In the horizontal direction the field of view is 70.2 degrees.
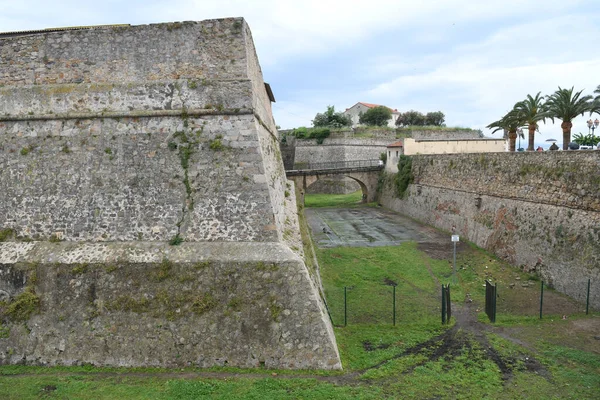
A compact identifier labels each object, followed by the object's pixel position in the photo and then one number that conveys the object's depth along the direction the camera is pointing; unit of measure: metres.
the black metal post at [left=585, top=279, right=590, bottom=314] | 12.32
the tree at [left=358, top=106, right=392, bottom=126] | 63.94
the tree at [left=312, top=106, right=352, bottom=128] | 61.10
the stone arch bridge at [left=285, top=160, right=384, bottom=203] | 39.41
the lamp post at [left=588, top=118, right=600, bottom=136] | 28.28
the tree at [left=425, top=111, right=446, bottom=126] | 64.69
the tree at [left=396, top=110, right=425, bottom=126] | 65.44
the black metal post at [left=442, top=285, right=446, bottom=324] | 11.51
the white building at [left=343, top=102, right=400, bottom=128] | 74.78
